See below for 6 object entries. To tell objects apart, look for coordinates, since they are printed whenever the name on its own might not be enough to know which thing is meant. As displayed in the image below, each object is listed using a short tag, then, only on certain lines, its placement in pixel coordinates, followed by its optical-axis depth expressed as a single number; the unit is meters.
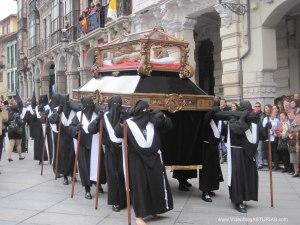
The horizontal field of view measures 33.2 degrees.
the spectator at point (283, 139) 10.66
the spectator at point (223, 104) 12.20
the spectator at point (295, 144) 10.20
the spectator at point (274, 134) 11.00
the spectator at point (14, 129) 12.70
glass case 7.88
